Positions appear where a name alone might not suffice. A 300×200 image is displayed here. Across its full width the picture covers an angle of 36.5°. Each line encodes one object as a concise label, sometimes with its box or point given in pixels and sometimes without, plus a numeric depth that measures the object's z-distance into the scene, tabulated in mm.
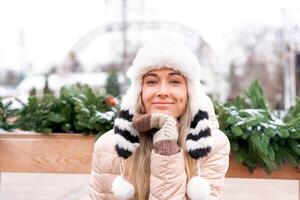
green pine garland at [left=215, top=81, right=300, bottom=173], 2504
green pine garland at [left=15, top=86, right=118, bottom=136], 2846
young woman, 1941
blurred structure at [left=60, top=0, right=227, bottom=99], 23484
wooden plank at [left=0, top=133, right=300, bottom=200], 2855
